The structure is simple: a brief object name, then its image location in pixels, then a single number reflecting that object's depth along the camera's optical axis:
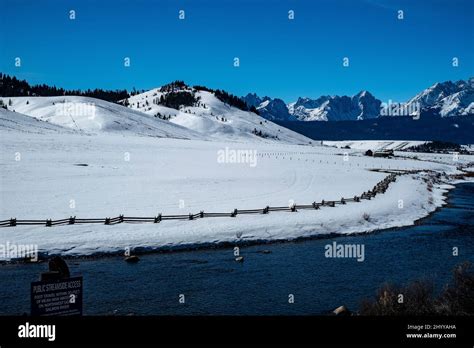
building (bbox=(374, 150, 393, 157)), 173.12
